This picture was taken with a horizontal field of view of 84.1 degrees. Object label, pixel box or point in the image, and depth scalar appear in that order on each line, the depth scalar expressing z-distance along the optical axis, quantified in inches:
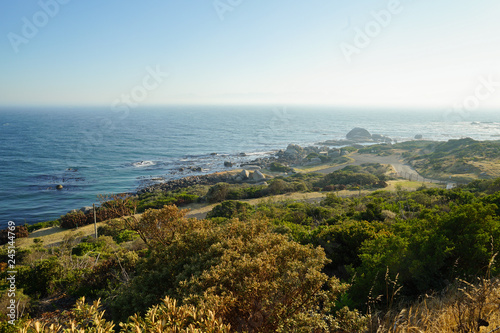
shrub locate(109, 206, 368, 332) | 137.6
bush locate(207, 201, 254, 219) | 729.6
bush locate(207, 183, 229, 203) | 1021.2
